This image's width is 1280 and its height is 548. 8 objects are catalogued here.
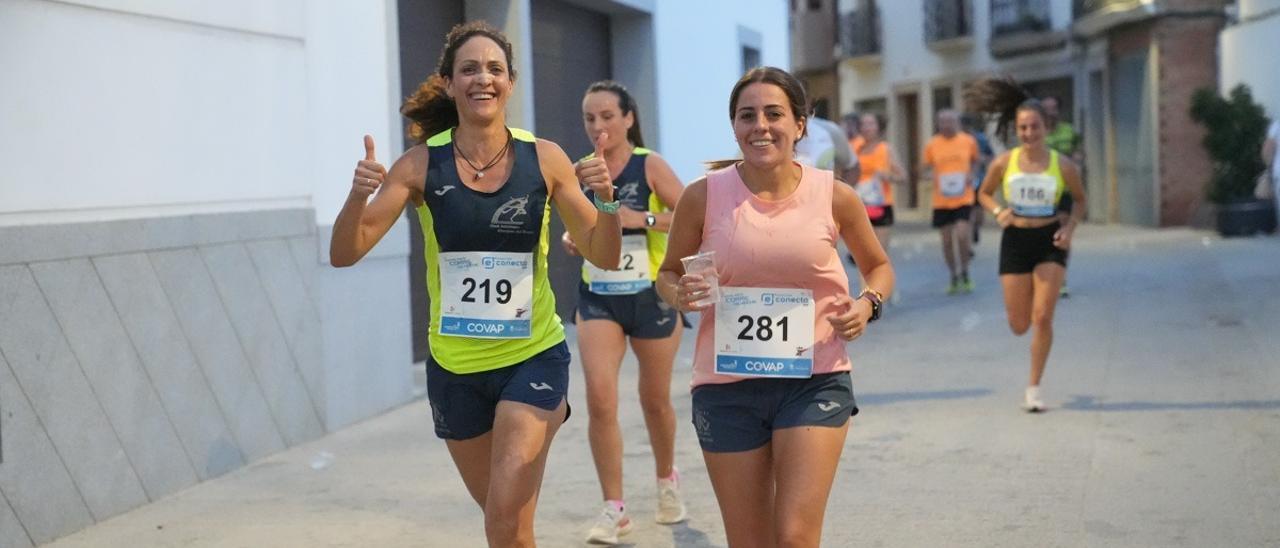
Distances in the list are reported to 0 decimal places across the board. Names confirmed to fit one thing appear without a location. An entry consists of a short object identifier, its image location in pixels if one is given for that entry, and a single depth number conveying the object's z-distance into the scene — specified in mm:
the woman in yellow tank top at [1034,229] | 9000
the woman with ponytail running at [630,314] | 6434
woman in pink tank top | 4359
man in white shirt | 12695
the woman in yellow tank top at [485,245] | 4719
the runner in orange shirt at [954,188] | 16312
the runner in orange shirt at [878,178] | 14992
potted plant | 24203
